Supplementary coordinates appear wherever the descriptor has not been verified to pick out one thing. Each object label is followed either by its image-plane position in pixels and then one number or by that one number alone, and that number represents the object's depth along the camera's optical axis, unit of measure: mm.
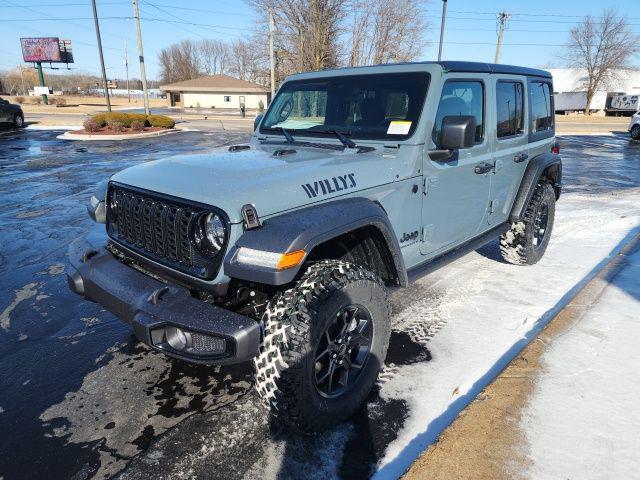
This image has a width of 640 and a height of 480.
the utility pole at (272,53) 26519
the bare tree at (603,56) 54969
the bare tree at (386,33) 33812
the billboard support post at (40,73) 61125
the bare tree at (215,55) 107000
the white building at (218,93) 58094
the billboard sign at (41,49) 62750
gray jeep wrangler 2168
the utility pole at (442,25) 30438
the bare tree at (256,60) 34625
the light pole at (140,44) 27798
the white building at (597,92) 53656
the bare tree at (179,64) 100312
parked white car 22016
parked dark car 22516
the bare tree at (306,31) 32125
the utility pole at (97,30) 26994
